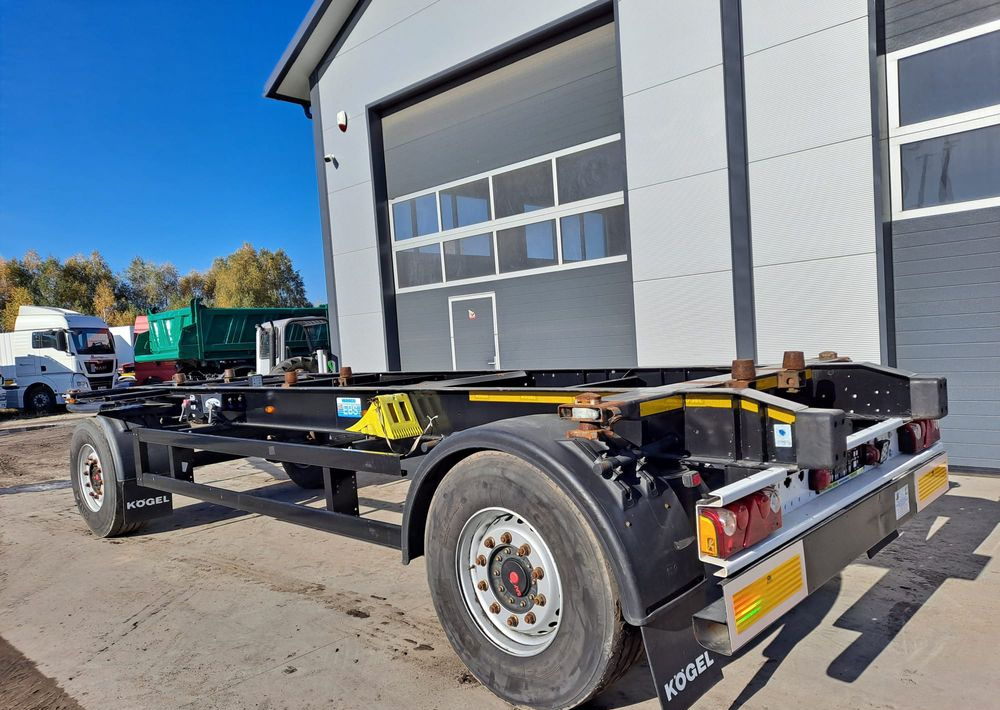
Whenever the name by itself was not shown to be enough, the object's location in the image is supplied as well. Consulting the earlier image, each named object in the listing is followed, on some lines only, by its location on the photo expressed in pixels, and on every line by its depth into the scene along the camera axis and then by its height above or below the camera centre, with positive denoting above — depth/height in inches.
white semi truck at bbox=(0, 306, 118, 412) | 853.2 -4.8
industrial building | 247.8 +62.5
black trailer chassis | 87.0 -28.9
